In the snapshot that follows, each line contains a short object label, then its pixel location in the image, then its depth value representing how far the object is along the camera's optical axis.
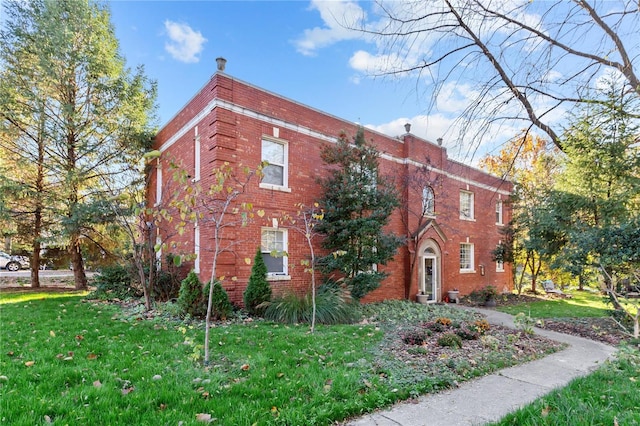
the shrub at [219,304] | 8.06
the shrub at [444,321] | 7.57
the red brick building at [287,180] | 9.66
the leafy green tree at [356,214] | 10.35
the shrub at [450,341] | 6.05
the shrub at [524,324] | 7.68
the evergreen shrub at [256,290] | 8.87
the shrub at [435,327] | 7.22
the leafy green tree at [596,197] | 8.49
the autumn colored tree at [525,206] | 15.84
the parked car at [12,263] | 22.88
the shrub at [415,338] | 6.22
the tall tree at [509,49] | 4.27
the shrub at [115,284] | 10.82
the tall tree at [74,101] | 12.59
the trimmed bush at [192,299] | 8.07
